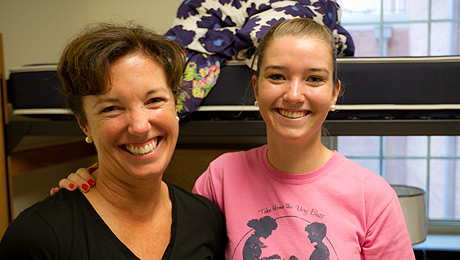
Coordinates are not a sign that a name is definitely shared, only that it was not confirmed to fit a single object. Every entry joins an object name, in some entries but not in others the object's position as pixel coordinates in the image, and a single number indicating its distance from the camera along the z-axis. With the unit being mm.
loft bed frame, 1563
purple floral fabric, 1622
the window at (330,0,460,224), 2443
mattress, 1554
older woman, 813
